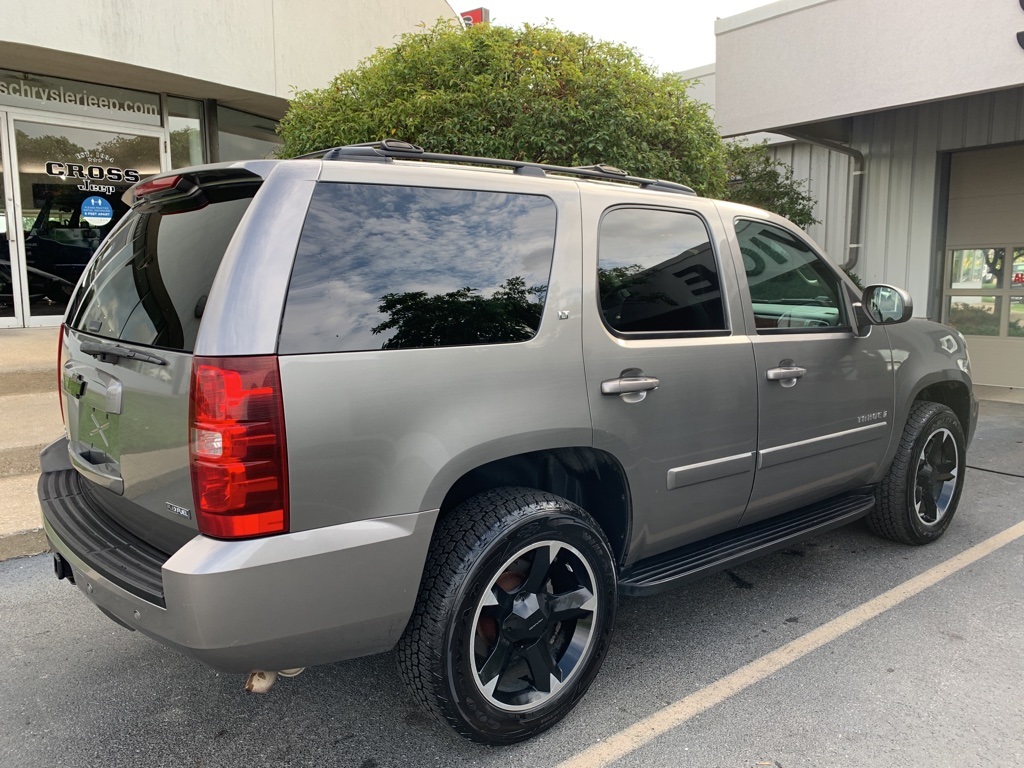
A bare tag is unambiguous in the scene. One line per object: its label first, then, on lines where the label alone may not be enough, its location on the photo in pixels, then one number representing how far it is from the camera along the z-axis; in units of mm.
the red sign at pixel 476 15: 16391
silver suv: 2055
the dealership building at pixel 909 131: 7617
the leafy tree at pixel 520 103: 5844
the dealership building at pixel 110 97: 8656
